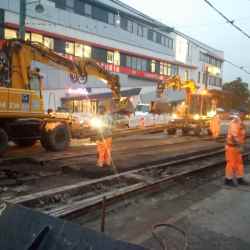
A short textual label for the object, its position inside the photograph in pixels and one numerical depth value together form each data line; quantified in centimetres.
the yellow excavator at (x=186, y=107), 1767
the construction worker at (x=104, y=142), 847
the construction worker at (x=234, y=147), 729
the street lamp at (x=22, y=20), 1442
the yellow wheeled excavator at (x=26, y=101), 1016
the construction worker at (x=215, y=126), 1843
